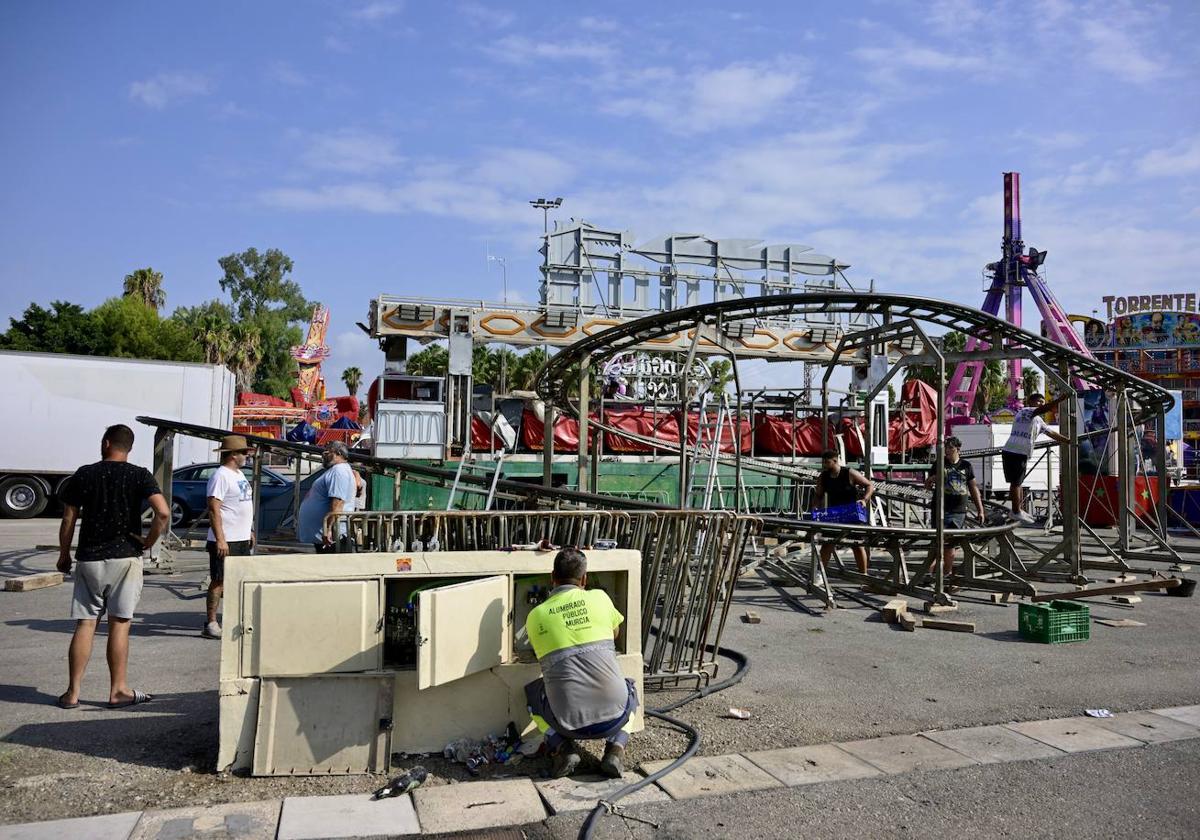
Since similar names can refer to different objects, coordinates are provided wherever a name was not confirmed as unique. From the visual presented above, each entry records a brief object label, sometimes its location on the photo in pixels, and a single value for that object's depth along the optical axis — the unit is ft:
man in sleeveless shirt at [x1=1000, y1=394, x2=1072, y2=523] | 49.42
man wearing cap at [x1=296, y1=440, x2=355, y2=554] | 28.02
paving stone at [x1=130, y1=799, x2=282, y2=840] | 13.48
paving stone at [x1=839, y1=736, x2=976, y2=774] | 17.03
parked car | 56.75
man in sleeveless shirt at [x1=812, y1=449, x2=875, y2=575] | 37.88
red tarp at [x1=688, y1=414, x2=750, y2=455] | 67.31
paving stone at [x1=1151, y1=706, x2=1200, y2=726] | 20.26
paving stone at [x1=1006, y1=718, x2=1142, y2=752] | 18.35
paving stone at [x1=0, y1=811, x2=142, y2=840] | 13.26
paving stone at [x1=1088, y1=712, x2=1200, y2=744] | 19.02
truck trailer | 68.69
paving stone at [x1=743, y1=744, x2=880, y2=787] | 16.37
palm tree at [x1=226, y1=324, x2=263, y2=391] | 186.29
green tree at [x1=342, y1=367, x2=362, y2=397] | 237.86
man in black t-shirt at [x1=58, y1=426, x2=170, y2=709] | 19.31
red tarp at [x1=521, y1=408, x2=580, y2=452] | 64.54
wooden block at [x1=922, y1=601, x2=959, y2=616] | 33.01
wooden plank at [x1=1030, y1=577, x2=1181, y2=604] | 34.45
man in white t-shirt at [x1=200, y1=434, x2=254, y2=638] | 26.81
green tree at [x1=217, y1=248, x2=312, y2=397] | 219.82
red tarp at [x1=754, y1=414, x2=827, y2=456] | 69.56
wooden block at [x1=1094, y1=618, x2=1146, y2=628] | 31.73
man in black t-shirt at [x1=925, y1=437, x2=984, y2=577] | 39.75
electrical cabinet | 15.98
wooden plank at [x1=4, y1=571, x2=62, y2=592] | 33.95
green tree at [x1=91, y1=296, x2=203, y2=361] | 147.95
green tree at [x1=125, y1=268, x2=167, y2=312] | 186.70
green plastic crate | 28.27
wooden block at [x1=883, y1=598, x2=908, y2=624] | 30.96
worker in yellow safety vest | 16.24
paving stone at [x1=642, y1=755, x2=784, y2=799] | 15.66
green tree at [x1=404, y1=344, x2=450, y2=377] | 171.32
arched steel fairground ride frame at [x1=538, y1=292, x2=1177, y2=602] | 34.19
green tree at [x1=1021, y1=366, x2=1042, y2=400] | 199.41
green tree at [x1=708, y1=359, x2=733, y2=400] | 140.89
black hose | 14.08
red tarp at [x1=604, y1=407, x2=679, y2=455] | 64.23
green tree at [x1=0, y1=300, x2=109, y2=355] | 146.61
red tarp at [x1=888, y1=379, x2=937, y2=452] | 75.00
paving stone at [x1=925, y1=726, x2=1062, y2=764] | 17.63
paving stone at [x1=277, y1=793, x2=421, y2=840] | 13.71
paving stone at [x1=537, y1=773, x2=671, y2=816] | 14.97
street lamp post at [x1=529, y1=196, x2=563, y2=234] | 117.50
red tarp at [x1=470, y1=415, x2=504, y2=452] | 64.75
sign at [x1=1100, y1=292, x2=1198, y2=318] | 211.61
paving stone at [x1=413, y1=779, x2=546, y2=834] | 14.20
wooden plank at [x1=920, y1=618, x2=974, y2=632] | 30.09
